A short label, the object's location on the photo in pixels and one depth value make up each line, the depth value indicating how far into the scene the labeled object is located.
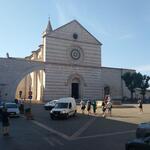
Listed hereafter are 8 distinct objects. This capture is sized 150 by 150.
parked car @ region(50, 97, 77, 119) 13.52
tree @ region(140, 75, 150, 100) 32.27
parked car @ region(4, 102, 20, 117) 14.04
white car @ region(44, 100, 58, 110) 18.87
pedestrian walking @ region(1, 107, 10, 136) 8.39
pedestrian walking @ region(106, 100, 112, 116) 15.04
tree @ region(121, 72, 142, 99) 31.07
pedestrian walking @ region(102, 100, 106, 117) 14.56
